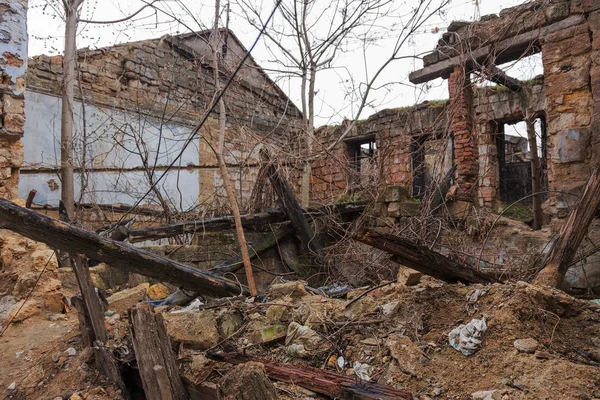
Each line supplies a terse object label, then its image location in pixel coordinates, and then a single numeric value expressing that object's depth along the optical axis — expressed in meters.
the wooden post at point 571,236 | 3.34
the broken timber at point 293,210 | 6.31
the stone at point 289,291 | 3.67
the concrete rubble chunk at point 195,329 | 2.88
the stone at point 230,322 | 3.14
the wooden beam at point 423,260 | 2.73
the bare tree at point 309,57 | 7.83
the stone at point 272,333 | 2.95
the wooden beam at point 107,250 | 2.37
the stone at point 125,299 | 3.63
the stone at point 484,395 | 1.90
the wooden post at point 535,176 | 7.22
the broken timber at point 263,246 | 5.62
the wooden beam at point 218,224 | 4.98
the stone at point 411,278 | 3.20
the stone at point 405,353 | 2.28
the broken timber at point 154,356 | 2.23
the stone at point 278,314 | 3.17
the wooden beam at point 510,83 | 9.00
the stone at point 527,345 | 2.17
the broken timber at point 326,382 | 2.05
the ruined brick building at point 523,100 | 5.10
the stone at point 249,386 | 1.86
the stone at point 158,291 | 4.89
